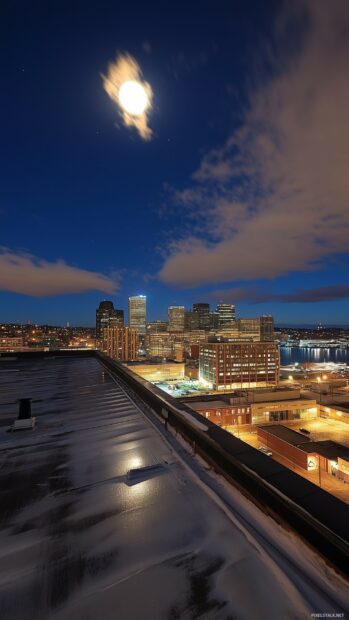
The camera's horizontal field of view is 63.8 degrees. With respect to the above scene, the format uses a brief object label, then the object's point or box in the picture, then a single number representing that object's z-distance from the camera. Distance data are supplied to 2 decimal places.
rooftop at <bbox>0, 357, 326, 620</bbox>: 1.24
